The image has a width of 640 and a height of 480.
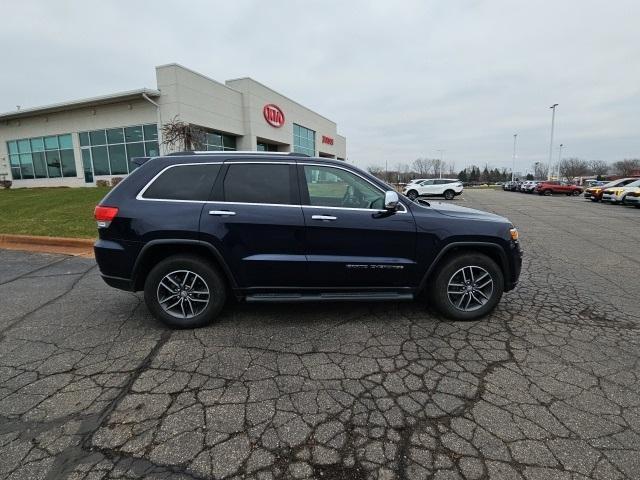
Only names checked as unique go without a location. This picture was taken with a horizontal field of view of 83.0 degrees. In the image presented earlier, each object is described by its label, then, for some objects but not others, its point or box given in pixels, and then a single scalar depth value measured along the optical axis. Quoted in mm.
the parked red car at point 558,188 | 34906
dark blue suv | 3705
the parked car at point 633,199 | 18703
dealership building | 22031
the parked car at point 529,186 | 38475
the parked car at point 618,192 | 19672
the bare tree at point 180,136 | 19641
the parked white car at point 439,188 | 29328
